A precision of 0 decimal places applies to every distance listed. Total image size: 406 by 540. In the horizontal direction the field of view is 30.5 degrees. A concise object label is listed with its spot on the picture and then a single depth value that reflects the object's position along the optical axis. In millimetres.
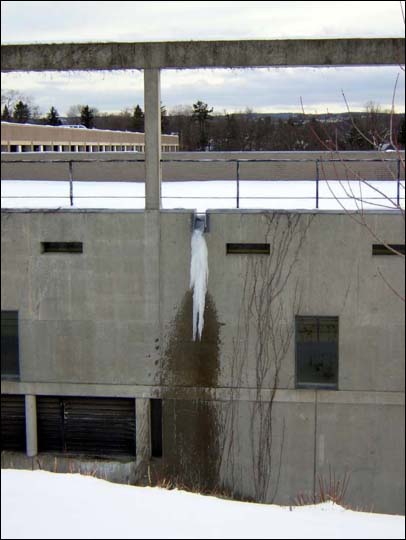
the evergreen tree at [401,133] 29741
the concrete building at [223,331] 11586
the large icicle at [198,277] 11797
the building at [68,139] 32969
